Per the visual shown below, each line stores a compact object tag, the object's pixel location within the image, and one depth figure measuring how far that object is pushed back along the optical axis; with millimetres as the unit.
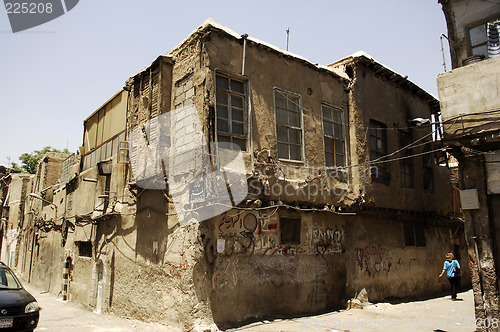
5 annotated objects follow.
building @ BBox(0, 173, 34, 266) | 24219
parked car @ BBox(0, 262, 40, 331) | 7242
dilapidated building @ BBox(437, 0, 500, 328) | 7633
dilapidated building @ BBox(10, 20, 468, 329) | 8742
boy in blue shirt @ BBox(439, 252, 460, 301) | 12031
